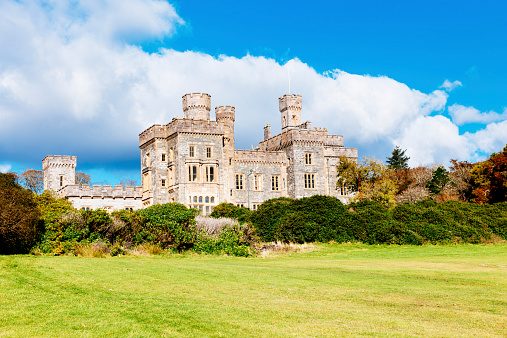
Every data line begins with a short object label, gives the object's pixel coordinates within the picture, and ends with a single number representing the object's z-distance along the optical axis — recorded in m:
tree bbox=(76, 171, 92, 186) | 80.47
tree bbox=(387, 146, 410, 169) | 79.53
